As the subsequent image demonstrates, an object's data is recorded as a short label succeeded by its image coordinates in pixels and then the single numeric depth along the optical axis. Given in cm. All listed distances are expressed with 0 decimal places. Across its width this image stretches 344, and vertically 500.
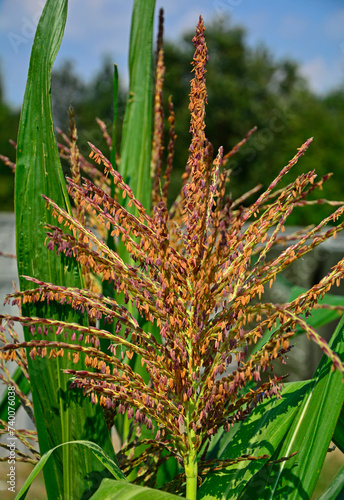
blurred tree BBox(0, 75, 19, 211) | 2014
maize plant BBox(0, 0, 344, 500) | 59
